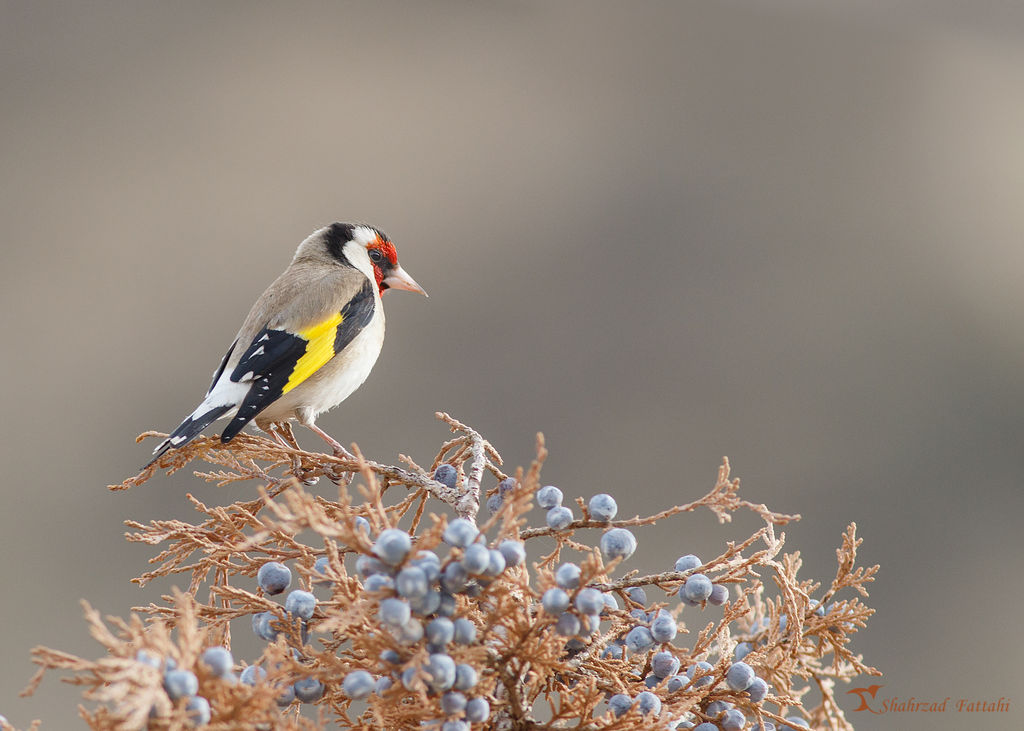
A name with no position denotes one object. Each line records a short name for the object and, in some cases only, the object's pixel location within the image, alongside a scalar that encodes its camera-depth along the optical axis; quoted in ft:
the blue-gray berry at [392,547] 19.31
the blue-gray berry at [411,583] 19.31
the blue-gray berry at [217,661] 19.29
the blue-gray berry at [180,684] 19.26
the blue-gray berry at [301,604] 19.47
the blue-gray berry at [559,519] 19.53
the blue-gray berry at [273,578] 19.56
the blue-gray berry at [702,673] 19.58
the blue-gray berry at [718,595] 19.55
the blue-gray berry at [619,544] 19.47
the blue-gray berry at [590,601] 19.37
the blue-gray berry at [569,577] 19.39
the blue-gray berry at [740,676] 19.52
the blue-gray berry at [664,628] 19.49
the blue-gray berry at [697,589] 19.52
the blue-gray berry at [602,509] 19.51
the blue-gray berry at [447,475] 19.78
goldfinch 20.43
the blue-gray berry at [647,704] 19.46
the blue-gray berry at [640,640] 19.52
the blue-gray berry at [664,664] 19.54
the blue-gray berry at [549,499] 19.57
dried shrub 19.30
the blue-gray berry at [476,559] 19.32
